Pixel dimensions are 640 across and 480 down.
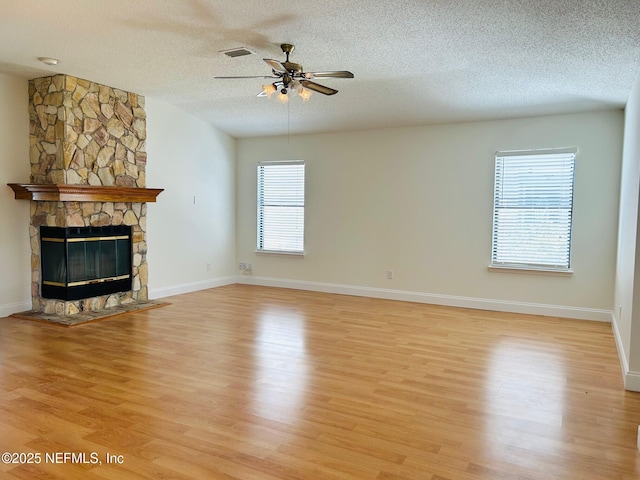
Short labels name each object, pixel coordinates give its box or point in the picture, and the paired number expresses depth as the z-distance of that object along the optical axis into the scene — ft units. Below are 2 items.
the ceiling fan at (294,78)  12.87
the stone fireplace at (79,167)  17.79
